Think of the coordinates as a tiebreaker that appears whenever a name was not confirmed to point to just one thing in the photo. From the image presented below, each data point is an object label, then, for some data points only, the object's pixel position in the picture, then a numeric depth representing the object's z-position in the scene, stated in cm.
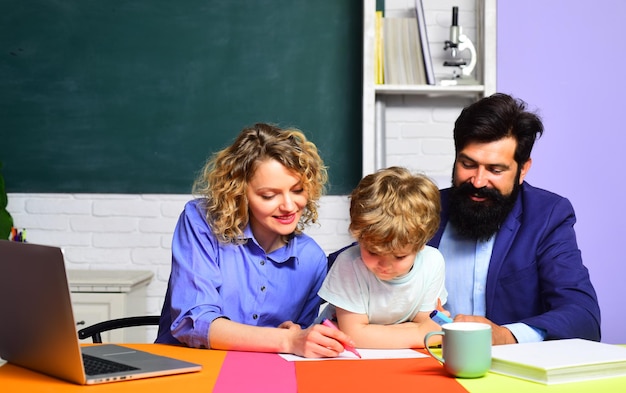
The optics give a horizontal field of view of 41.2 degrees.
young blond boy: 183
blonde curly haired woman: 201
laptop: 147
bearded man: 226
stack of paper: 151
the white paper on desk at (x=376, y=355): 175
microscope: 357
